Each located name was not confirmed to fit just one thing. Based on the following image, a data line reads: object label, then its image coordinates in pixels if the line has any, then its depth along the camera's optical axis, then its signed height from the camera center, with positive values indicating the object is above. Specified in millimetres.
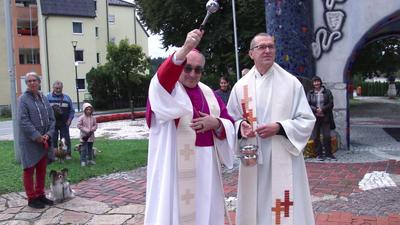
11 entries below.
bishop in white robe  3332 -459
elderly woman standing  6309 -584
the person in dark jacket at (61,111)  9998 -363
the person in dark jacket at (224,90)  9625 -15
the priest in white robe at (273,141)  3658 -421
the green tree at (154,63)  39391 +2676
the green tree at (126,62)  33250 +2249
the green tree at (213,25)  18172 +2735
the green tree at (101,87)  35719 +486
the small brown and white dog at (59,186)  6637 -1325
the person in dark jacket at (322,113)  9672 -564
